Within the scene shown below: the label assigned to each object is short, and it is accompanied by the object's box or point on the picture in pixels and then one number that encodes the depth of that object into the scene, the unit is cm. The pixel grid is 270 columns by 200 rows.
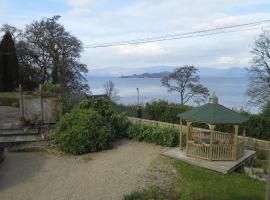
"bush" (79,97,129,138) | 1158
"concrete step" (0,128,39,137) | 1117
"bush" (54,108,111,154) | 997
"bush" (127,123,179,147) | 1059
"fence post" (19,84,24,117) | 1219
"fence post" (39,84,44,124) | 1230
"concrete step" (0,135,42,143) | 1081
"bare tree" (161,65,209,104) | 2605
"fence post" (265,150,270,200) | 384
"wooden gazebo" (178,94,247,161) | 894
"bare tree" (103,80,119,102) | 3024
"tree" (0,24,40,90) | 2298
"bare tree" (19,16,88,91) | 2274
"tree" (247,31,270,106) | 2323
